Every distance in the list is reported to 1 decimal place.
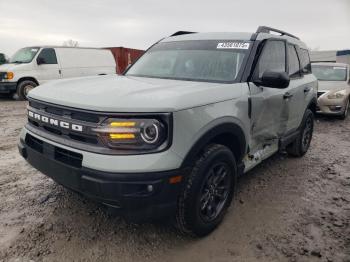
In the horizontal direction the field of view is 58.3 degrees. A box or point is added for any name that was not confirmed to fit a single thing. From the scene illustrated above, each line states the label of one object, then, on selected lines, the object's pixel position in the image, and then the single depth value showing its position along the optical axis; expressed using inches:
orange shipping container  645.9
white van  431.8
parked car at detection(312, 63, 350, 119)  328.2
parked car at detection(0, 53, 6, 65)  706.8
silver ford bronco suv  86.7
